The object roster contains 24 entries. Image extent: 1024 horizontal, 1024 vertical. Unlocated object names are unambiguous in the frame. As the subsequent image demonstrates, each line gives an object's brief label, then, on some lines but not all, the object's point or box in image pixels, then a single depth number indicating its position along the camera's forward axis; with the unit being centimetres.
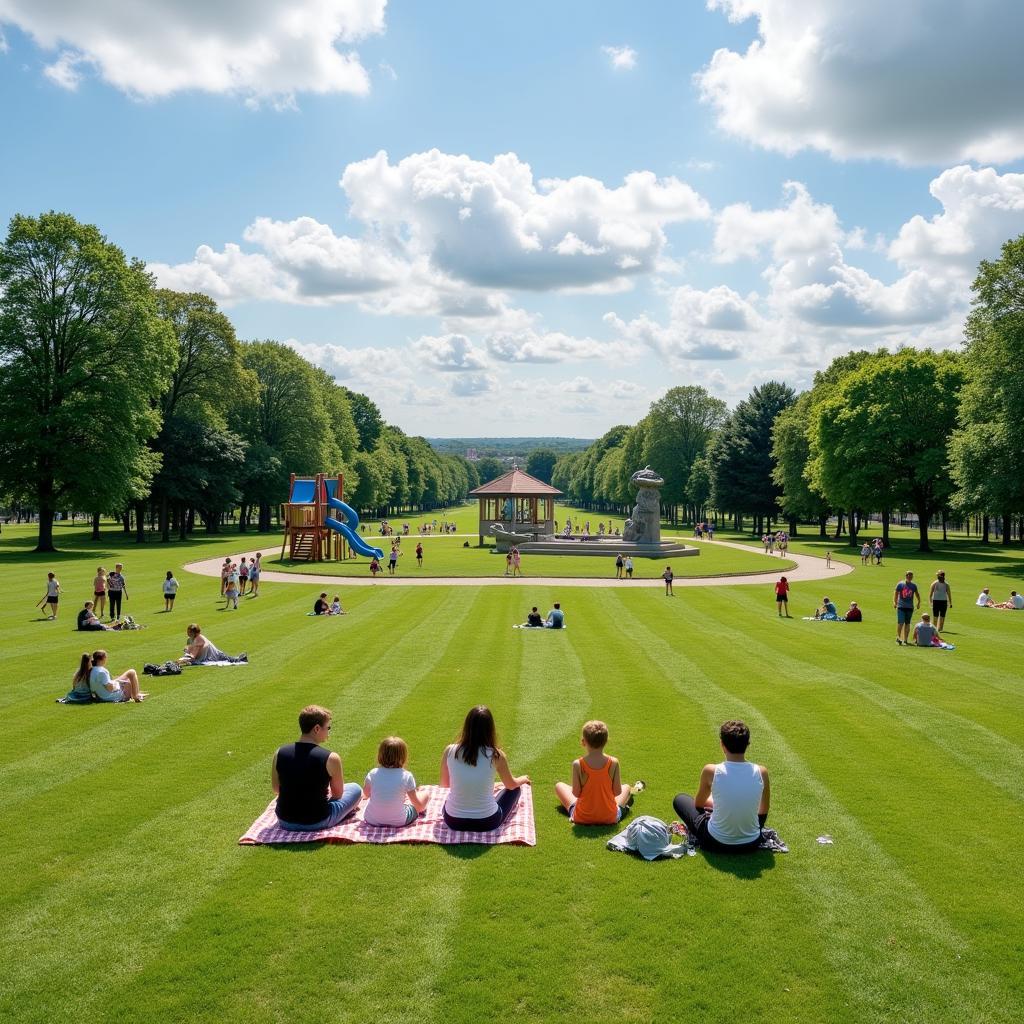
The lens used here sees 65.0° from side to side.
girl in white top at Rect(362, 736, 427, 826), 839
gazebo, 6240
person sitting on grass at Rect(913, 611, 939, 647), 1983
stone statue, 5347
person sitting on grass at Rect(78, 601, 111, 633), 2191
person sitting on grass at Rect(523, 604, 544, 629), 2361
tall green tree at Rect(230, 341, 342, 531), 7525
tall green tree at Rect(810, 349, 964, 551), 5412
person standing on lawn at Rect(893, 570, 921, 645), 2053
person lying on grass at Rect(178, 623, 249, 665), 1702
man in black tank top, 820
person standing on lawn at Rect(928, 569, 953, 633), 2181
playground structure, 4844
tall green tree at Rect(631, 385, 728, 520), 10219
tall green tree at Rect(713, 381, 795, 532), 7825
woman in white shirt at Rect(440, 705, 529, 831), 823
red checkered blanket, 817
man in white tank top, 787
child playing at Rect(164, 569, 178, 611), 2658
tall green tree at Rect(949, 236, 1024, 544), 4069
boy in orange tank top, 859
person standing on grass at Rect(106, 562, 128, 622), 2416
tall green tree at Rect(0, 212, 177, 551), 4725
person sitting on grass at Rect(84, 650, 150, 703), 1361
